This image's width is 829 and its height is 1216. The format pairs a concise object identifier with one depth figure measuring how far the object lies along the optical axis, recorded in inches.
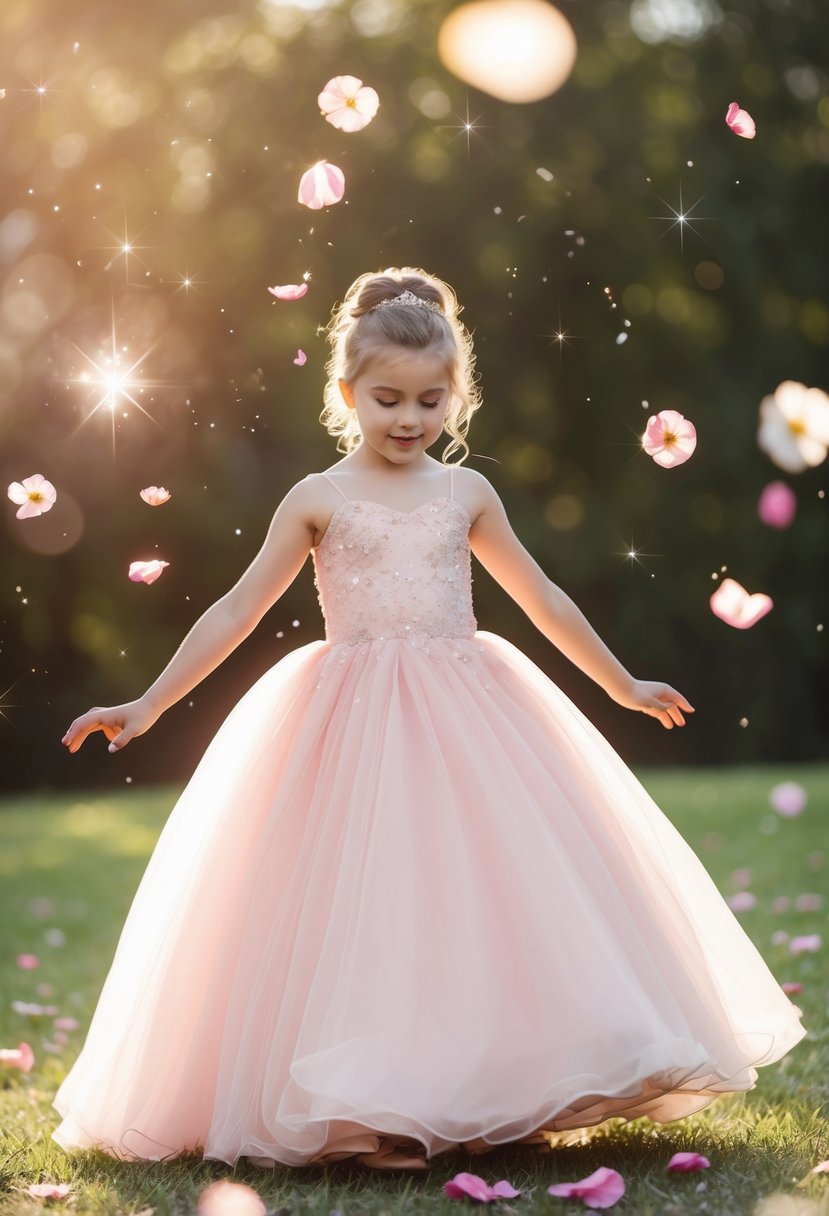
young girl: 105.4
